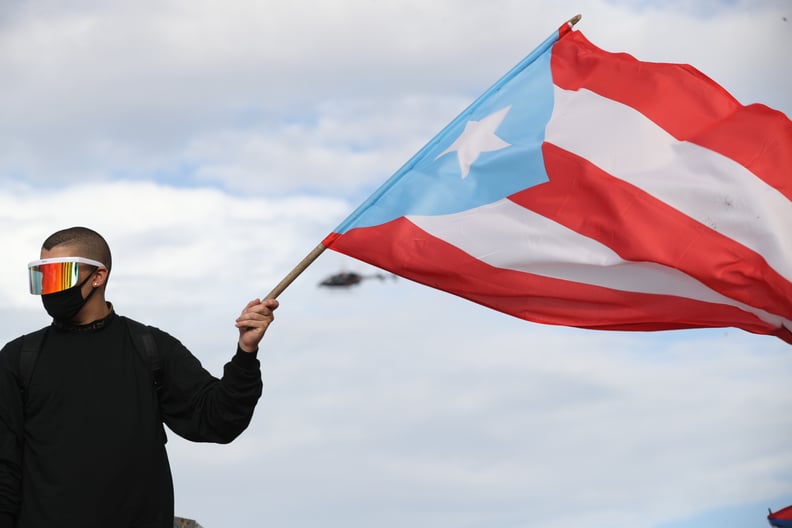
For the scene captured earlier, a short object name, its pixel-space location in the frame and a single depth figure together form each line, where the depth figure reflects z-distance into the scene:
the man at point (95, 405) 6.32
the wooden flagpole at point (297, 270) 7.00
